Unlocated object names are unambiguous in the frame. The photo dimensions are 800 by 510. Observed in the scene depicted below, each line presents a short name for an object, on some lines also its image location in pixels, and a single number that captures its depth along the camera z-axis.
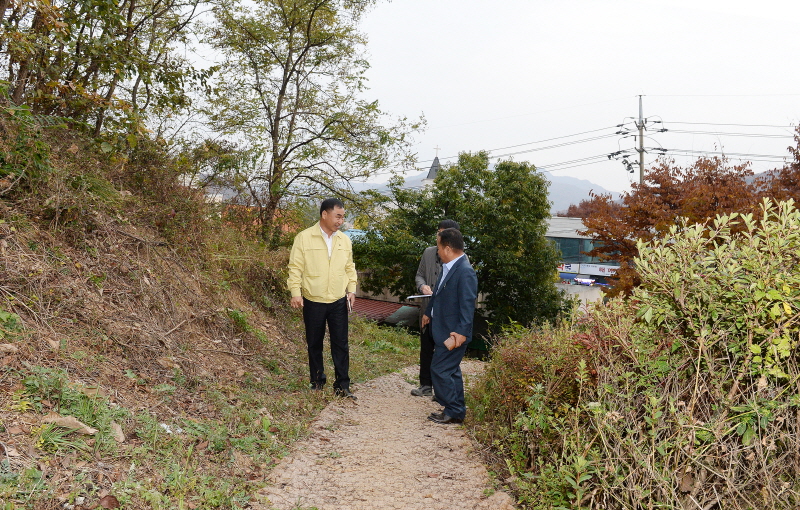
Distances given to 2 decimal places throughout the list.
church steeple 59.28
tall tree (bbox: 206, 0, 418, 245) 13.51
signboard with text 54.36
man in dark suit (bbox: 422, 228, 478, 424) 5.47
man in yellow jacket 5.99
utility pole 39.23
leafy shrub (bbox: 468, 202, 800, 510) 3.14
